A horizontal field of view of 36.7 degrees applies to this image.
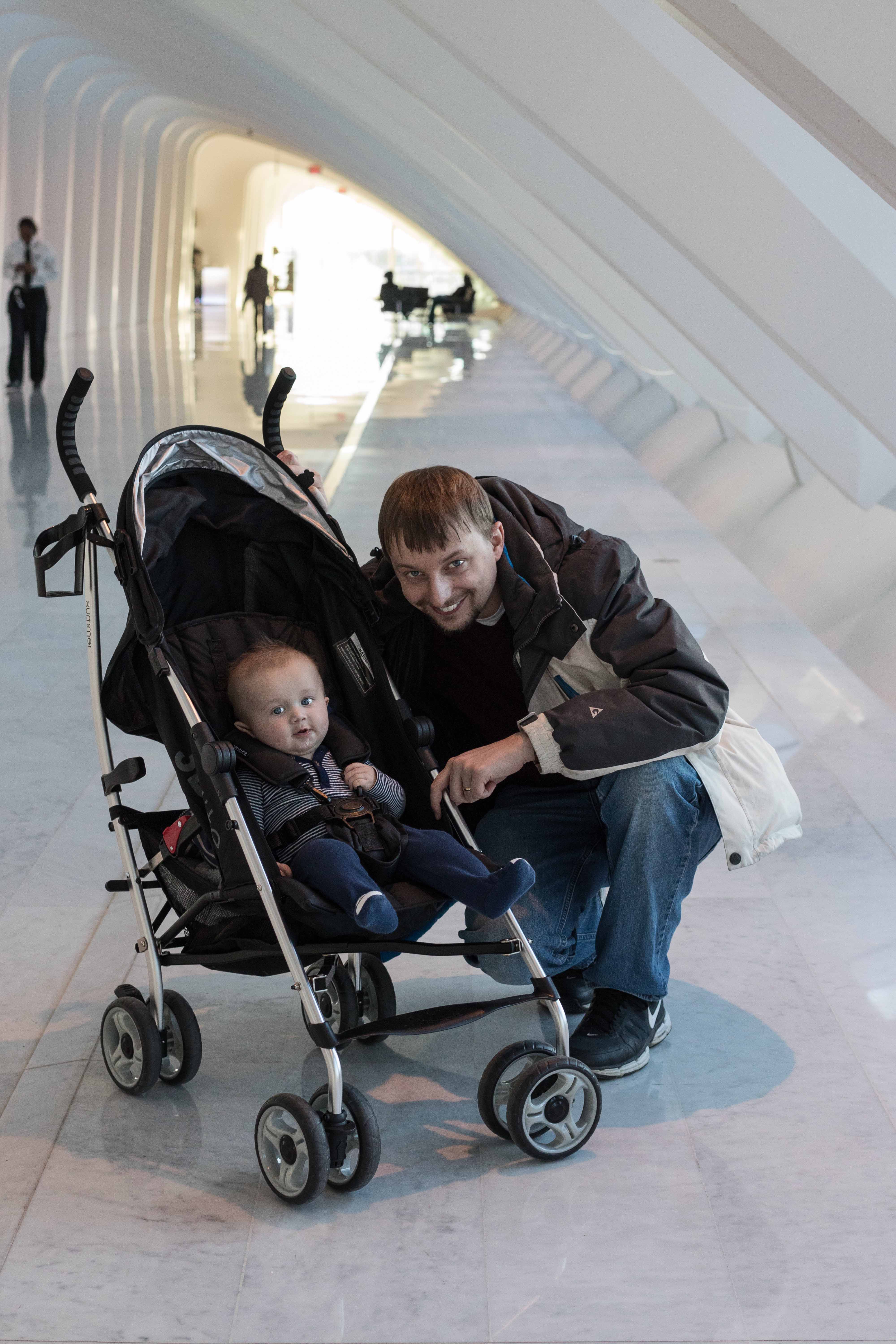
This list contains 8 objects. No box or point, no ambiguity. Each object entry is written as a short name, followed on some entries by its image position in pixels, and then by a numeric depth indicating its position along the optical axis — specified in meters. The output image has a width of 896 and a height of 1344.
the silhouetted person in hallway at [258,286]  27.42
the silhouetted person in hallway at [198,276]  45.78
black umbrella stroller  2.23
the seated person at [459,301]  42.62
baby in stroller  2.27
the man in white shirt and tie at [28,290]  14.11
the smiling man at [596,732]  2.43
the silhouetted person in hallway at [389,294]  38.88
